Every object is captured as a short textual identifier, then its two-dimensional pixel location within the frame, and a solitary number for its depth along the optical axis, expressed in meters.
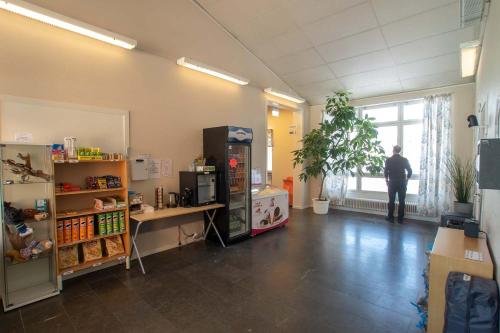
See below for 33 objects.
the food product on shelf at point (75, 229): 2.77
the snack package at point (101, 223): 2.95
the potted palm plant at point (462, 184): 4.31
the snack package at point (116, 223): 3.05
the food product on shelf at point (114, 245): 3.07
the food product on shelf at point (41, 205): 2.59
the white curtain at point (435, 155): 5.12
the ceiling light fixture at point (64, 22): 2.36
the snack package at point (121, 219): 3.10
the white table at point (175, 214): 3.11
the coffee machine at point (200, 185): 3.75
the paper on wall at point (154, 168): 3.68
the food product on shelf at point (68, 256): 2.77
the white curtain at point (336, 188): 6.52
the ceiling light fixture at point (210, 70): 3.72
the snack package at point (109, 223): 3.00
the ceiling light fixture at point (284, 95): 5.36
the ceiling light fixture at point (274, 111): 6.41
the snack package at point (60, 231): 2.68
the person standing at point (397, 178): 5.41
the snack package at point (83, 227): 2.83
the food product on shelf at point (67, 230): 2.72
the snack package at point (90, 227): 2.87
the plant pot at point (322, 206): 6.25
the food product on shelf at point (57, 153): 2.58
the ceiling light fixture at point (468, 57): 2.86
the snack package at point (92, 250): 2.93
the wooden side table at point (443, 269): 1.66
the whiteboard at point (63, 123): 2.56
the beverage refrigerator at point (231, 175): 4.01
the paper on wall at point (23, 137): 2.59
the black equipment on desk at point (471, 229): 2.20
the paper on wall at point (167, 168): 3.83
